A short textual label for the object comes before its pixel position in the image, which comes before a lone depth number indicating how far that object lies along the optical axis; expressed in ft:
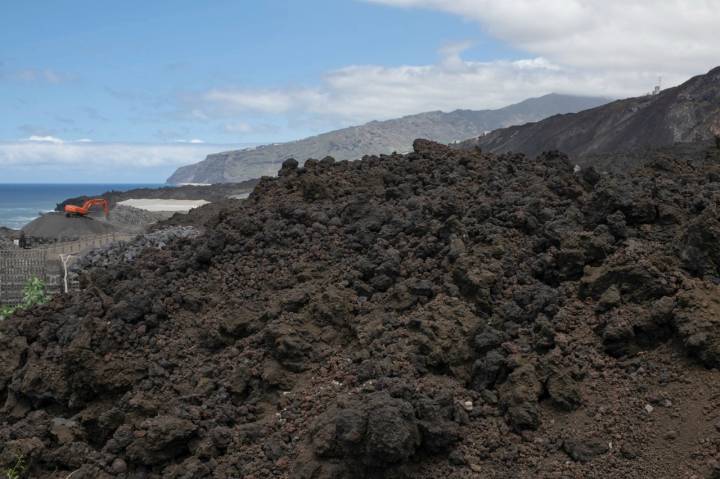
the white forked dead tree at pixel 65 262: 48.70
